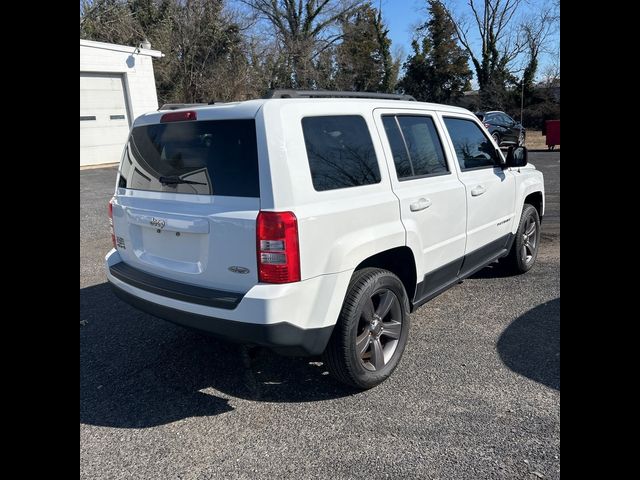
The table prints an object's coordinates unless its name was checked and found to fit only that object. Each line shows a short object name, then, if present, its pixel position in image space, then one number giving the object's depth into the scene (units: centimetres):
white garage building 1606
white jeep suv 251
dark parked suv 1909
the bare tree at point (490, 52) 3409
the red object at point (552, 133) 1769
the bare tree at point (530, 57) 3123
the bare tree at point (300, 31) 2919
